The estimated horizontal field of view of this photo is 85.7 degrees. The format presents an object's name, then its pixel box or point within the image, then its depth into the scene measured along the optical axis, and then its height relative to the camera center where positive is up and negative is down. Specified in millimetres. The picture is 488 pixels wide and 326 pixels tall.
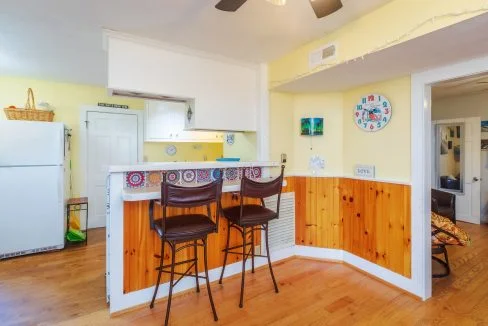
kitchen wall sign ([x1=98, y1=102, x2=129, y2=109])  4008 +896
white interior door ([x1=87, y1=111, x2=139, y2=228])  3984 +230
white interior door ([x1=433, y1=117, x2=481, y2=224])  4363 -192
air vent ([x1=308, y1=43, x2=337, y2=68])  2105 +893
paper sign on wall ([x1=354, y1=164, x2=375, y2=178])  2590 -88
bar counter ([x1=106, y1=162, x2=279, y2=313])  2004 -537
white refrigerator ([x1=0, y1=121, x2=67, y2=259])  2955 -273
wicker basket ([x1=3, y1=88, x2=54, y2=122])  3027 +590
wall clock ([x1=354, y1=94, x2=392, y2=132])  2467 +485
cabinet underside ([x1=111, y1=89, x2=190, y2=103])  2297 +621
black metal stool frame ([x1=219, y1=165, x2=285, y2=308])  2057 -583
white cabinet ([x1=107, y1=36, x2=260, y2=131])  2195 +777
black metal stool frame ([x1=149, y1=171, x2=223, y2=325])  1707 -503
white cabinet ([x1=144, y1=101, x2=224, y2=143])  4082 +624
